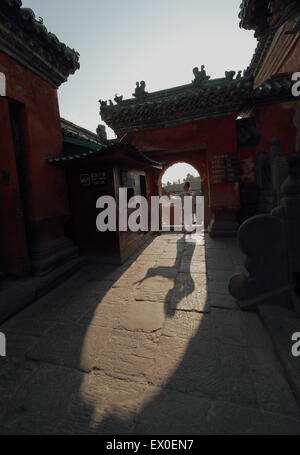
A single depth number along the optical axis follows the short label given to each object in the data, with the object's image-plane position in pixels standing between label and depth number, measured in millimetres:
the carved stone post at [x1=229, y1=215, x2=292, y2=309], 2777
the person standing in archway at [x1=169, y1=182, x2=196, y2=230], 8941
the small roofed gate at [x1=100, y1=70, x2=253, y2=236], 7164
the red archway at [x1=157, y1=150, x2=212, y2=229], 9328
